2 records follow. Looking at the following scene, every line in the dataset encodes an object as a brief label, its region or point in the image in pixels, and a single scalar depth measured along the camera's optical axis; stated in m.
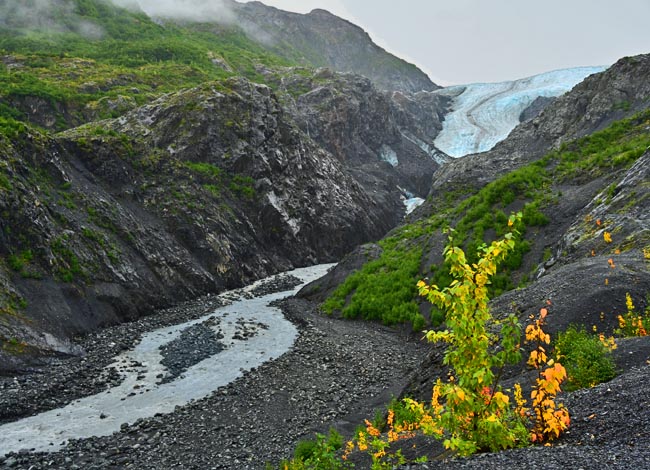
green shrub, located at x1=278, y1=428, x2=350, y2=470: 10.17
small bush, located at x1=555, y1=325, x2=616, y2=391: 9.99
